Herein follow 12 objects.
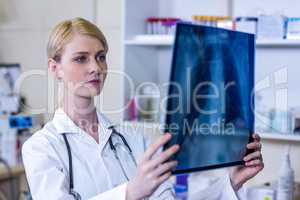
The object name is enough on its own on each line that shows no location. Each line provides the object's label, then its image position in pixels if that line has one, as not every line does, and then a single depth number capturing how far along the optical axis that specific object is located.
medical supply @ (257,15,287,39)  2.93
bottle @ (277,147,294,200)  2.86
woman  2.16
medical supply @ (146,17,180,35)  3.23
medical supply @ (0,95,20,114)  3.94
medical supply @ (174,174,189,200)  3.20
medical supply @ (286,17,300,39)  2.90
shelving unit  3.08
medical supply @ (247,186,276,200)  2.88
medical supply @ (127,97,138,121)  3.30
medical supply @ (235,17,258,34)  2.95
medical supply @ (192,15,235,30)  3.00
